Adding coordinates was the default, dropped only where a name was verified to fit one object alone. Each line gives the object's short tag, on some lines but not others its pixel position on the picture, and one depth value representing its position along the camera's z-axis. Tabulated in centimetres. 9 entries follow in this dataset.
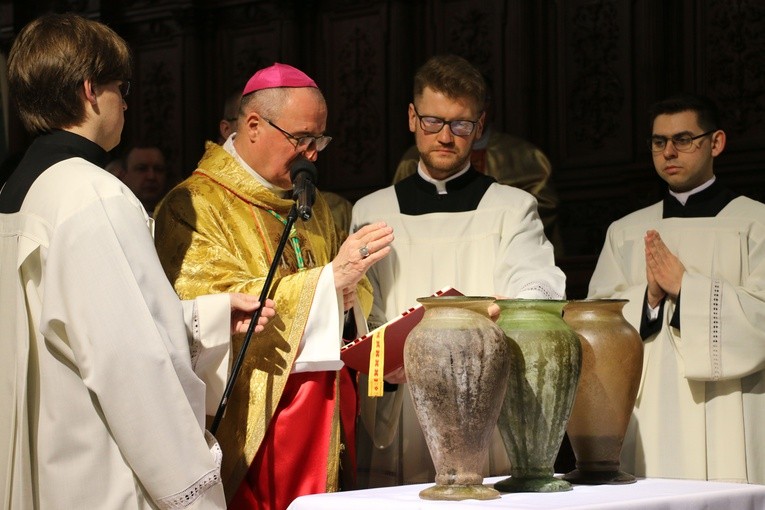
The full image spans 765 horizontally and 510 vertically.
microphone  369
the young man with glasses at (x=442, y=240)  477
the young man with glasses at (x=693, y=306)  502
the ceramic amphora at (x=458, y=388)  318
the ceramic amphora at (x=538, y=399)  338
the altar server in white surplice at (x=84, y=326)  326
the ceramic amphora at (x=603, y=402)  366
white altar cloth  308
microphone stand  361
